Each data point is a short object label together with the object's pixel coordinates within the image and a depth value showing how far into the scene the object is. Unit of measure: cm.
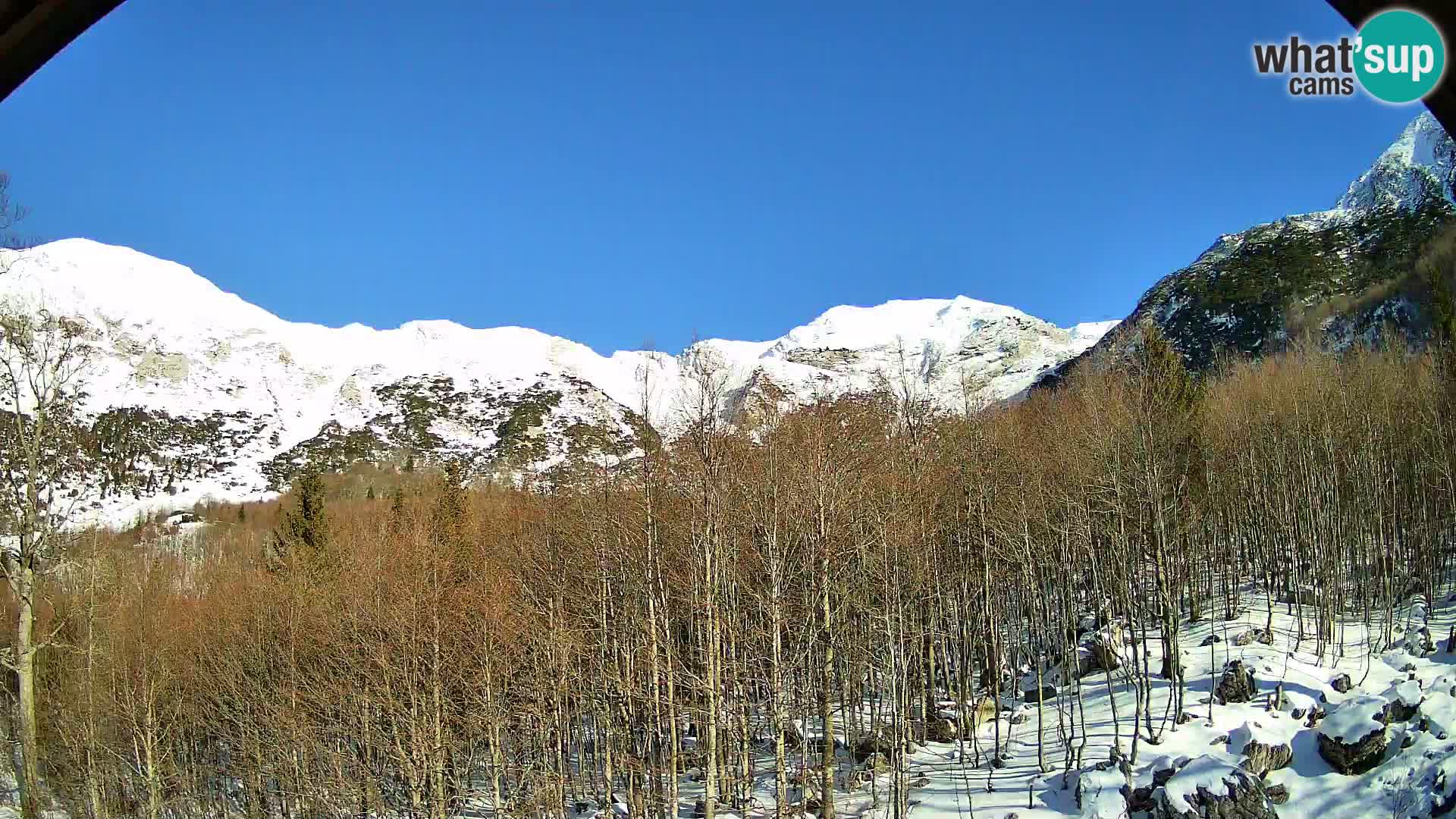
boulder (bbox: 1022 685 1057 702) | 2560
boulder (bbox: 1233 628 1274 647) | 2447
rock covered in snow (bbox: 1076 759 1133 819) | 1833
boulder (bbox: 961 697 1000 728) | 2406
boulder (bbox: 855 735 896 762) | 2308
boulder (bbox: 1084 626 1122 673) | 2545
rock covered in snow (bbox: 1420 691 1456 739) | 1862
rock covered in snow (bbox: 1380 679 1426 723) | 1934
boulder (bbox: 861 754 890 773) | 2238
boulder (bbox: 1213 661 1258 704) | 2147
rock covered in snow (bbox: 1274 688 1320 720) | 2069
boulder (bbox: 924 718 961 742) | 2393
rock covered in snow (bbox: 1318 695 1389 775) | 1859
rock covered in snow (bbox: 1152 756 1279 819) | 1736
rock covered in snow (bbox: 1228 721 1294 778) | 1894
